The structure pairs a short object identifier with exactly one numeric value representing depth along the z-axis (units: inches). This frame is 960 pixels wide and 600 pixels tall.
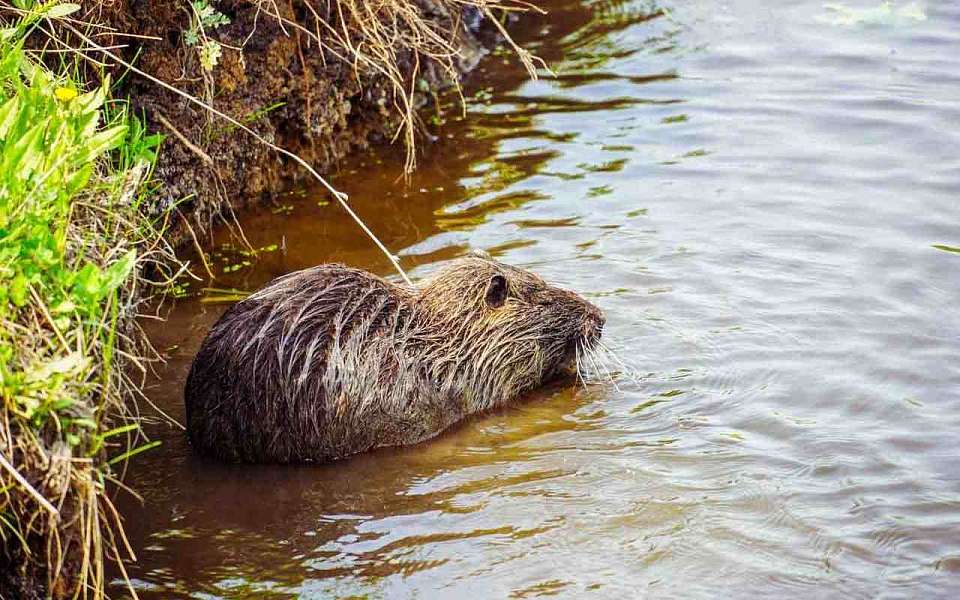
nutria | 352.2
